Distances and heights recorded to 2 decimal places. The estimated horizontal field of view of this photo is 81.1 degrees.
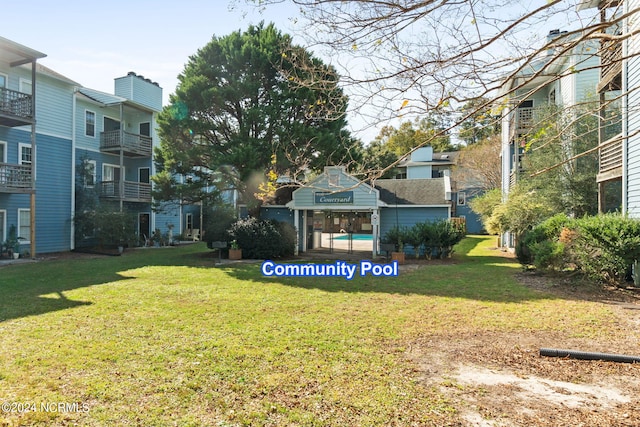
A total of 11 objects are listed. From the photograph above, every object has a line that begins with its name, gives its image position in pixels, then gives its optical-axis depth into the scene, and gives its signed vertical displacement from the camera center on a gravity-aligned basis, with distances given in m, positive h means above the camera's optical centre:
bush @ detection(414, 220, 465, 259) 16.08 -0.63
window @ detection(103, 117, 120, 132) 21.36 +5.65
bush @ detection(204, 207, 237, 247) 16.62 -0.13
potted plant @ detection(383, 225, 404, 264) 15.95 -0.86
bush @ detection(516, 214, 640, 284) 8.72 -0.66
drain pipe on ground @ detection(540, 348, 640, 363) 4.74 -1.74
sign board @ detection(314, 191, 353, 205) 17.41 +1.09
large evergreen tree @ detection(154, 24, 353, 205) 15.73 +4.50
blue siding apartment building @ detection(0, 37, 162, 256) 15.77 +3.89
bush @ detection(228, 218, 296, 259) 16.19 -0.73
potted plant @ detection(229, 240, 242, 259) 16.27 -1.29
